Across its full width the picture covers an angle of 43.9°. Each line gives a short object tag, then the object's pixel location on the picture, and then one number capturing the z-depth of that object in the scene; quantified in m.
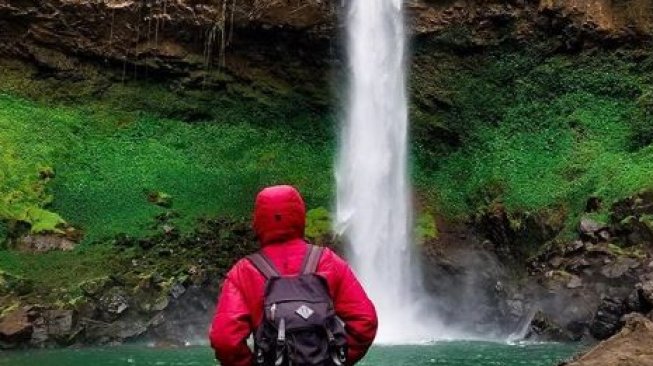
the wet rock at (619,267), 17.78
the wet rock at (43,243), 21.11
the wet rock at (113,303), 18.11
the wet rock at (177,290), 18.97
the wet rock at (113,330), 17.69
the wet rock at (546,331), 17.54
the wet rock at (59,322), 17.28
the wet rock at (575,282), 18.34
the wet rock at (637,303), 14.87
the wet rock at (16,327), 16.66
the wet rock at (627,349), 6.58
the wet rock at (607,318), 16.38
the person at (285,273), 3.54
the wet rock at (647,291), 14.77
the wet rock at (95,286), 18.36
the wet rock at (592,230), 19.48
